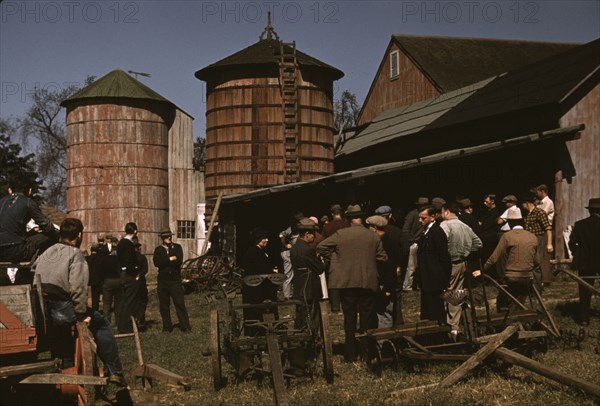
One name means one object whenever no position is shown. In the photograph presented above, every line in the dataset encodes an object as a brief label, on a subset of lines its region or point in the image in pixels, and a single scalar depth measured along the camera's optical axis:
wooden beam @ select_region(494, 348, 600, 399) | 7.97
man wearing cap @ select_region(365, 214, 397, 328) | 11.52
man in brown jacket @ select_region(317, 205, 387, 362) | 10.86
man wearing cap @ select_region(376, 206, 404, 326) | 11.54
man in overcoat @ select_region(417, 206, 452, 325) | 11.22
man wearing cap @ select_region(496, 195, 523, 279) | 14.54
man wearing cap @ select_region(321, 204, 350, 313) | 16.12
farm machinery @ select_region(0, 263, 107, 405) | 6.89
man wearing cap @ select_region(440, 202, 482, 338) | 11.87
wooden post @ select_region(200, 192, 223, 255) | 28.72
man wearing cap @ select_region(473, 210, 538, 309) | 11.81
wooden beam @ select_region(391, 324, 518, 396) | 8.91
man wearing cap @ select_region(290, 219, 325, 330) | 12.38
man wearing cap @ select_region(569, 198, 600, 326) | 13.48
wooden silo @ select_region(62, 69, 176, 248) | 33.47
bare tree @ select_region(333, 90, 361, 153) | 64.50
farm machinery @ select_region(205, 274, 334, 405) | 9.66
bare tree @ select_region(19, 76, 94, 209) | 58.88
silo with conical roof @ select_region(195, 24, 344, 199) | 29.61
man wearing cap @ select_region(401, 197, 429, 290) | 16.99
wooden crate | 7.10
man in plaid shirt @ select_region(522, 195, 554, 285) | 14.81
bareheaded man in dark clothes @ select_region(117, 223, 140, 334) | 15.70
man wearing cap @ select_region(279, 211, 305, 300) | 17.69
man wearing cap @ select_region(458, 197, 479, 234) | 15.49
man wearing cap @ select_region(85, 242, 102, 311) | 17.31
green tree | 43.38
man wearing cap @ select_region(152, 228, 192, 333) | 15.64
